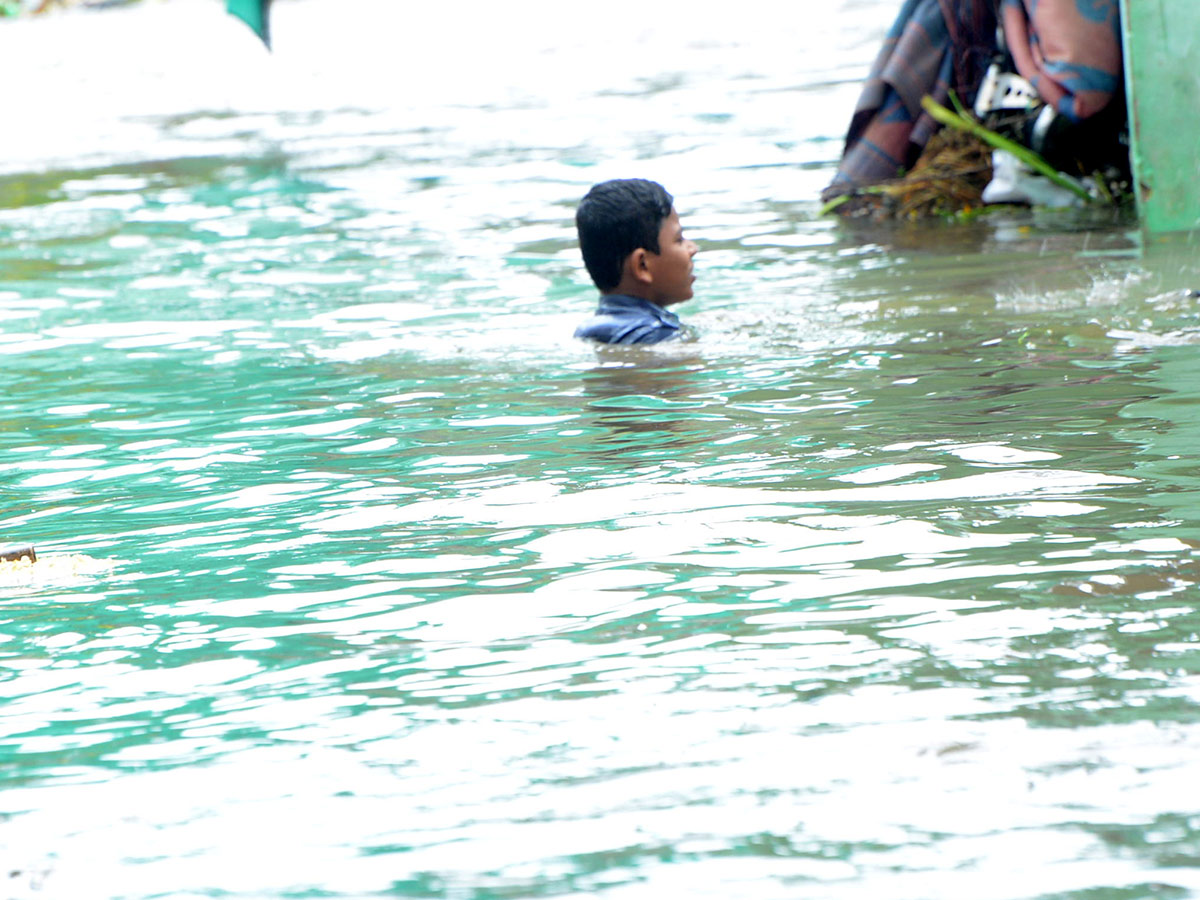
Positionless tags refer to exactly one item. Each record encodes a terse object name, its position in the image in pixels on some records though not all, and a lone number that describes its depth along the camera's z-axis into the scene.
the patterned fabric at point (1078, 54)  17.70
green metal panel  15.86
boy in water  13.25
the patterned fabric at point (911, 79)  19.83
